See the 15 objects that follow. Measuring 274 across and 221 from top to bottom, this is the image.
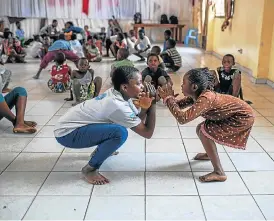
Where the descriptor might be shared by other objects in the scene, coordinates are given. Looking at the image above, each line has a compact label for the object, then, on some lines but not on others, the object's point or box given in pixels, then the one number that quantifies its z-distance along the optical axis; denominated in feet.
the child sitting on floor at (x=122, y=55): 12.83
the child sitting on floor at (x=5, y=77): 11.37
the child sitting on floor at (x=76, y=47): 17.85
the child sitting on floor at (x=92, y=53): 20.60
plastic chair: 30.00
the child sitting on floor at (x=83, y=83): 10.77
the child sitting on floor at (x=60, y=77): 12.55
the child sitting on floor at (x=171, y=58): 16.24
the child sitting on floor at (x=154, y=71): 10.77
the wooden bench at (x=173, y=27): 30.82
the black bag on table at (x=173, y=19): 31.47
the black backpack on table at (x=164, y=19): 31.66
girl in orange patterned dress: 5.47
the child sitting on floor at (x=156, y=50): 14.41
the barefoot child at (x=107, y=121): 5.43
